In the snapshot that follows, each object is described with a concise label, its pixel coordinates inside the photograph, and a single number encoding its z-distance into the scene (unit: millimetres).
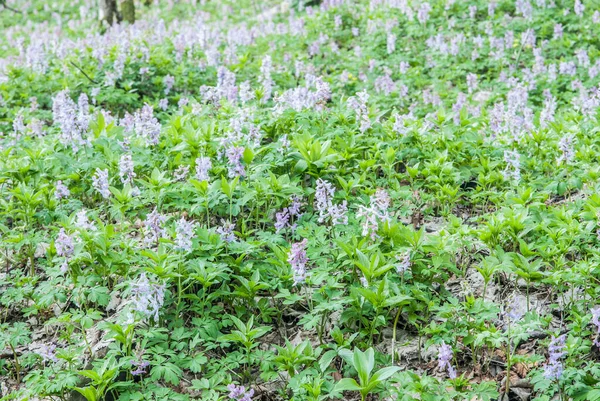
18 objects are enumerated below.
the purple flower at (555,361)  3301
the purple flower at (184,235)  3900
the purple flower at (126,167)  4914
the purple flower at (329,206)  4383
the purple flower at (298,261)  3740
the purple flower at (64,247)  4010
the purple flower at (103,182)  4836
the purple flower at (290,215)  4543
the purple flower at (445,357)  3385
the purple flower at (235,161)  4773
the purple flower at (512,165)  5122
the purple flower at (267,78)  7134
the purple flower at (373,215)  4090
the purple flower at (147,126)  5637
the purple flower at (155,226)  4109
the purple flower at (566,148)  5012
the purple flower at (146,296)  3549
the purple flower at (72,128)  5605
